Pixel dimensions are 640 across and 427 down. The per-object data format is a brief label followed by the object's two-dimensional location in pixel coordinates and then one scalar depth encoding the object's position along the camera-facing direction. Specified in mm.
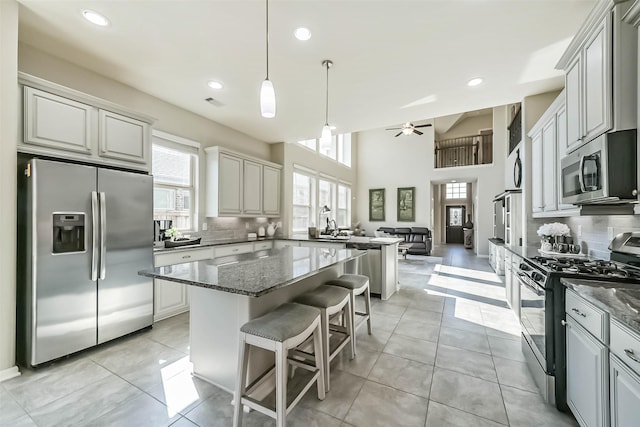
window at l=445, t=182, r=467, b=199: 12141
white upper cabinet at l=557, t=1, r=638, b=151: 1514
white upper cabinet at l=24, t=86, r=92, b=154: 2135
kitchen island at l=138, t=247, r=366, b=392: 1602
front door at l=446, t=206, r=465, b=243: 12664
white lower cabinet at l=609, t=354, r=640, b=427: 1029
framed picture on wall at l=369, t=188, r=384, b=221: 10047
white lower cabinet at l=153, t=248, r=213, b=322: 3088
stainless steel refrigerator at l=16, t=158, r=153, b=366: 2107
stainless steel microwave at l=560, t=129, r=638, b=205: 1524
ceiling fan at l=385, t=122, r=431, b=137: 7564
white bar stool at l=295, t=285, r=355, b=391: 1946
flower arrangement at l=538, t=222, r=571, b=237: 2734
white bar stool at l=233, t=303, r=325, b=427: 1425
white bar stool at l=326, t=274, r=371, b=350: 2547
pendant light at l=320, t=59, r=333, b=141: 2639
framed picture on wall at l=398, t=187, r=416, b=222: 9469
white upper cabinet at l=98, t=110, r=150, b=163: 2582
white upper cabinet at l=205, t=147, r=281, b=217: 4133
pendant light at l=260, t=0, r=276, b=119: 1832
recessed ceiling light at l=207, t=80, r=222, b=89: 3090
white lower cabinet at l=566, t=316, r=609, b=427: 1237
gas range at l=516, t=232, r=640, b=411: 1660
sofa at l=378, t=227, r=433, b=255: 8141
